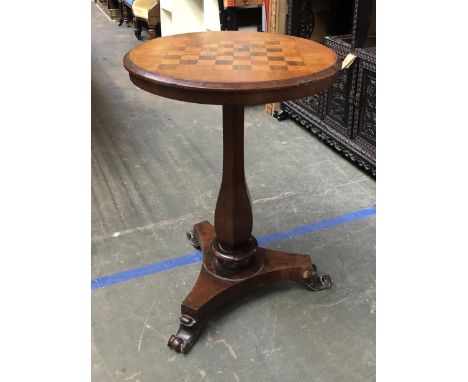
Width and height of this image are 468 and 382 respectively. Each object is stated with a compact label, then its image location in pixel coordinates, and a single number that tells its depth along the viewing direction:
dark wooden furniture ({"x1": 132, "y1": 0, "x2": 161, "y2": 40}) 5.36
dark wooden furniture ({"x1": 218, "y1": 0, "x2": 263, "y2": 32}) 3.38
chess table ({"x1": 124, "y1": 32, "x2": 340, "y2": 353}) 1.15
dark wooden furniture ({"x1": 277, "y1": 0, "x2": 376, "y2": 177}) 2.40
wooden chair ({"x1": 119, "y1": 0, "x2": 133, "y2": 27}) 6.94
